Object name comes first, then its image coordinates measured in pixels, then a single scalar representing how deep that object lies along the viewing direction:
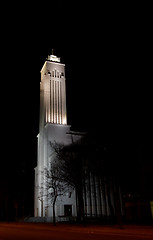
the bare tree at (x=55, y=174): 53.03
